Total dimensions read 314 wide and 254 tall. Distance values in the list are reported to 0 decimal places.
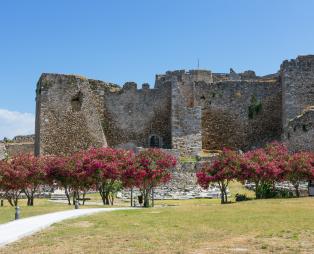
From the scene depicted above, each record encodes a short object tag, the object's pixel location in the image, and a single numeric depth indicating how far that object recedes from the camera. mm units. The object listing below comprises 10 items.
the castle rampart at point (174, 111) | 34512
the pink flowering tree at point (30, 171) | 22751
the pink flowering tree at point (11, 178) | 22504
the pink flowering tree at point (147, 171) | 22003
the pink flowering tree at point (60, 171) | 22283
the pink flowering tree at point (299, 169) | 22576
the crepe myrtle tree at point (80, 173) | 21851
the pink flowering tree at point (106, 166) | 21769
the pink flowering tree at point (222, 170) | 22307
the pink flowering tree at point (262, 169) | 22354
